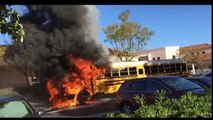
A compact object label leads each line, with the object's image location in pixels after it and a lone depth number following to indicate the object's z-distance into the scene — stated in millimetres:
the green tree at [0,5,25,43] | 4073
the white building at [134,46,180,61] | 33020
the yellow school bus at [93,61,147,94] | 13348
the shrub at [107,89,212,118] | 2520
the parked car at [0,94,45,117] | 4110
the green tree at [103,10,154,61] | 25561
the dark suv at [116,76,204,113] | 6754
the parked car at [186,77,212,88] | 7787
